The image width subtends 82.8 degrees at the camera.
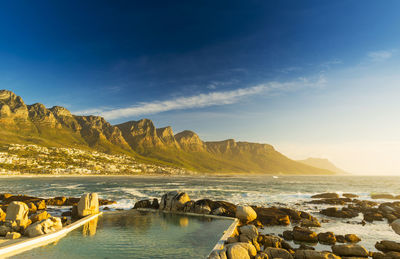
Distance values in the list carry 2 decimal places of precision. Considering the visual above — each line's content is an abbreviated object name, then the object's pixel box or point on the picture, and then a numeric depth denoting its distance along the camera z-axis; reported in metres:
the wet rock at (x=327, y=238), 23.91
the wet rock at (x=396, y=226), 22.06
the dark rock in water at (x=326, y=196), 69.84
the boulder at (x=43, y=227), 20.86
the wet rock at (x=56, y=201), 44.25
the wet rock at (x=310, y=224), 31.33
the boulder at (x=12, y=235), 19.65
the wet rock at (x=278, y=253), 17.83
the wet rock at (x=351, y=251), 19.44
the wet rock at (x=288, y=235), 24.92
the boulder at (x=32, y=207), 35.84
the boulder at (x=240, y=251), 15.68
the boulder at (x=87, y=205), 30.88
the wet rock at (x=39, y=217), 26.28
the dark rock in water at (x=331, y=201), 57.50
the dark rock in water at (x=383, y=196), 72.96
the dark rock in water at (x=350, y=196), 76.88
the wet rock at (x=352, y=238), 24.48
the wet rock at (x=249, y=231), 22.12
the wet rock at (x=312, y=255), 17.36
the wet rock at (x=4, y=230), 21.38
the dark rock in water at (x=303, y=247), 20.55
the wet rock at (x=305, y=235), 24.28
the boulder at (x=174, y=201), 36.72
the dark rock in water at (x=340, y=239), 24.41
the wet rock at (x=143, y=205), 39.06
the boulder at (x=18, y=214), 23.55
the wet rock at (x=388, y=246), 21.18
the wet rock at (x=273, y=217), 32.41
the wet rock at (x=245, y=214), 31.64
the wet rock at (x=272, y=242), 21.23
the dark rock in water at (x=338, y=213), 39.25
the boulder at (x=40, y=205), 38.59
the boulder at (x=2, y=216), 28.02
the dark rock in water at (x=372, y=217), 36.58
